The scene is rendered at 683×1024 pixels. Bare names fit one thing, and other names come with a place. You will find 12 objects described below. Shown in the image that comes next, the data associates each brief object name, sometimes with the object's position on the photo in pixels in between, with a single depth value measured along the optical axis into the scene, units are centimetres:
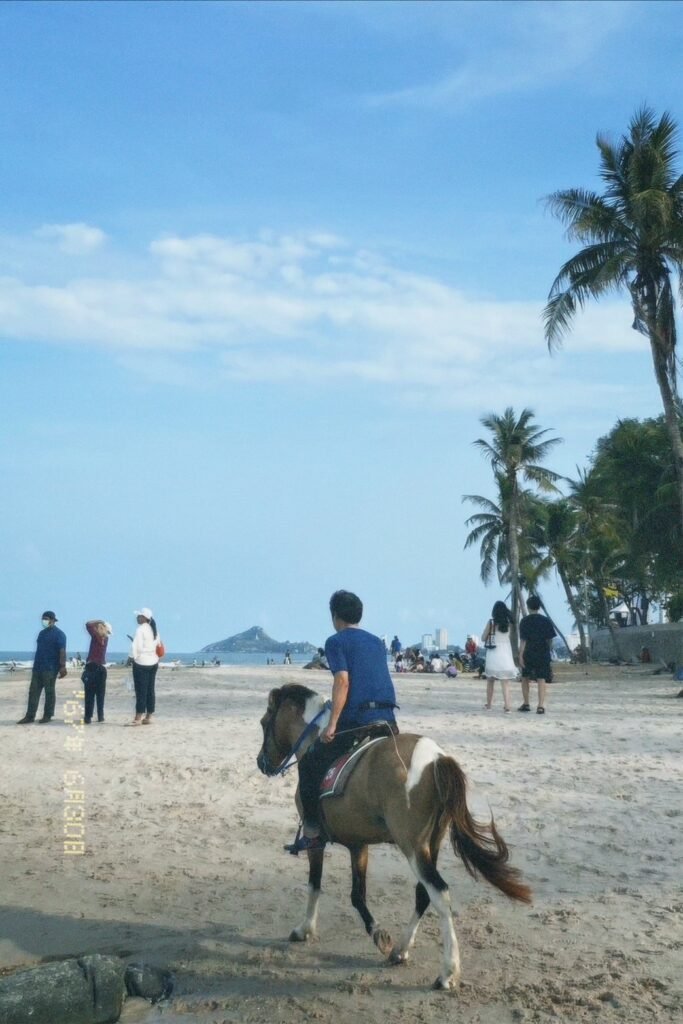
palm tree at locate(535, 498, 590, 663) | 6209
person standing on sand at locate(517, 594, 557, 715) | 1841
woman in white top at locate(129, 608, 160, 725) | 1642
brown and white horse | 588
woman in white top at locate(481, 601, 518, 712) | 1938
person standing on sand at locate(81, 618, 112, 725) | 1692
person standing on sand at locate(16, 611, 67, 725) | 1689
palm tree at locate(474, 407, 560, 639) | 5625
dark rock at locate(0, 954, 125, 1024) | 577
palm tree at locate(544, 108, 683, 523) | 2614
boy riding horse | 653
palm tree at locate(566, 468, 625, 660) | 5953
